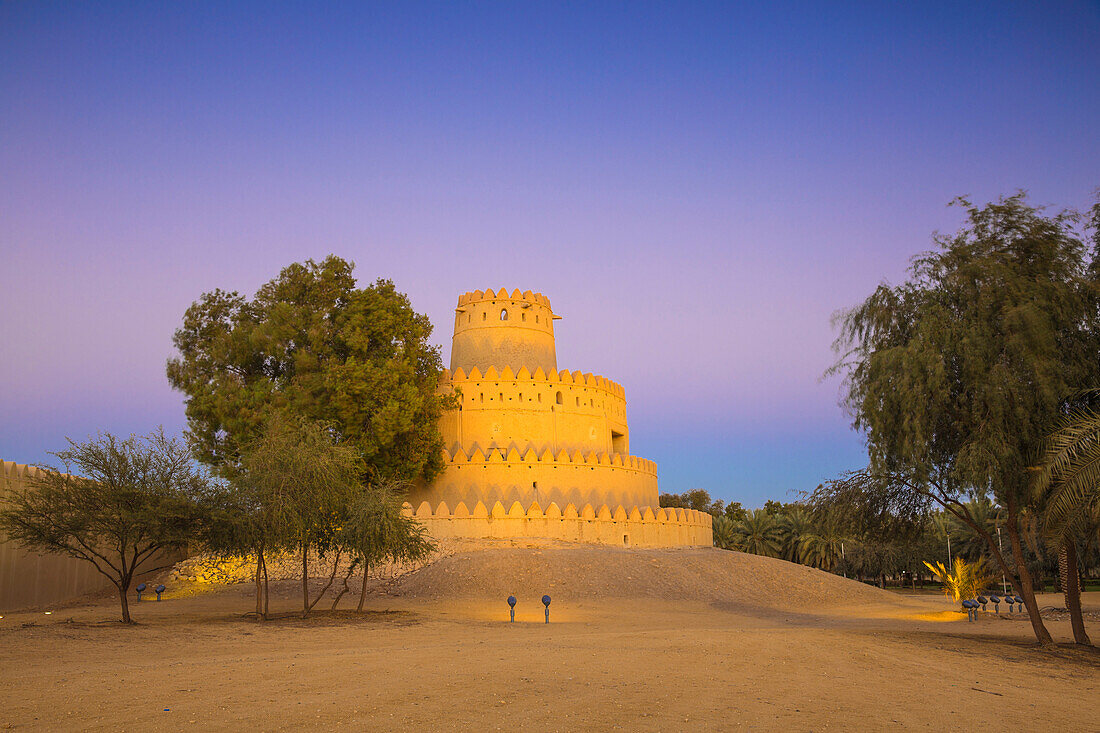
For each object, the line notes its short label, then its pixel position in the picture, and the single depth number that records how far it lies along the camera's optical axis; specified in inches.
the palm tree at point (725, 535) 2090.3
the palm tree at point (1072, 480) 532.7
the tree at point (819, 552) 1953.7
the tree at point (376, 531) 751.1
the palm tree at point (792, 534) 2041.1
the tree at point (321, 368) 1178.6
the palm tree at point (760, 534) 2070.6
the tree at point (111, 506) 660.1
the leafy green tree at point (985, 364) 605.0
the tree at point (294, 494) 710.5
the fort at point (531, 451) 1215.6
